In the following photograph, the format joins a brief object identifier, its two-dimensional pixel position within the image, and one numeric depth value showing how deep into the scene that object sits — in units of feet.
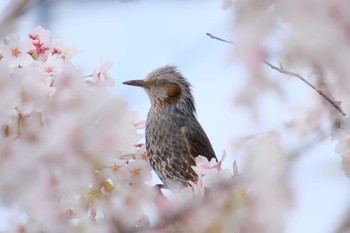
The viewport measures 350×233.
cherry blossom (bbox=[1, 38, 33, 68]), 15.57
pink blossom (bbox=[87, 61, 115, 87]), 15.80
